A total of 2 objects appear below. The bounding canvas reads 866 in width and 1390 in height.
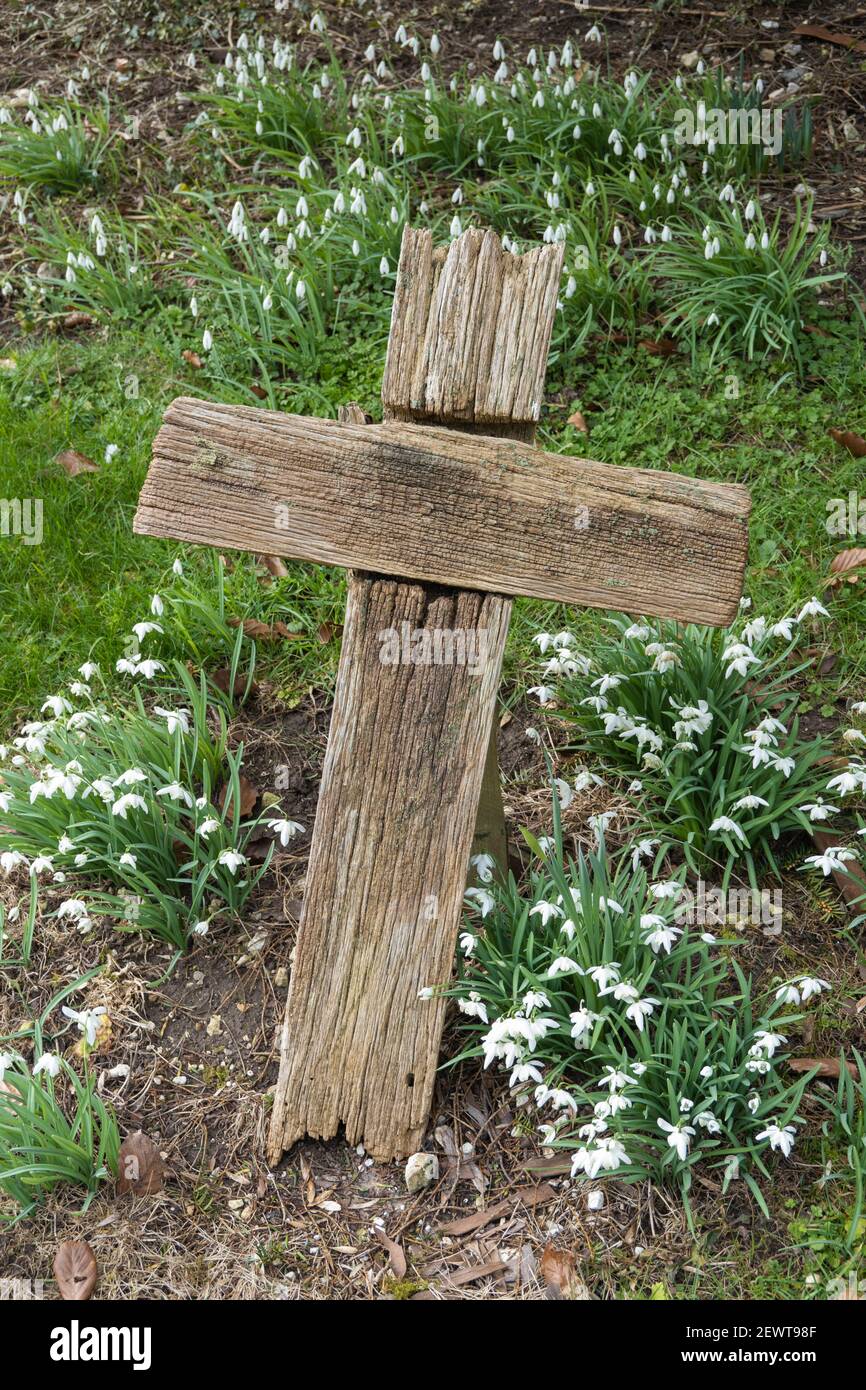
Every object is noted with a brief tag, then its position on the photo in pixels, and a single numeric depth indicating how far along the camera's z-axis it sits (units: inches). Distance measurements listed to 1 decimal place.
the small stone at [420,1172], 110.3
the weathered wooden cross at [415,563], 102.3
